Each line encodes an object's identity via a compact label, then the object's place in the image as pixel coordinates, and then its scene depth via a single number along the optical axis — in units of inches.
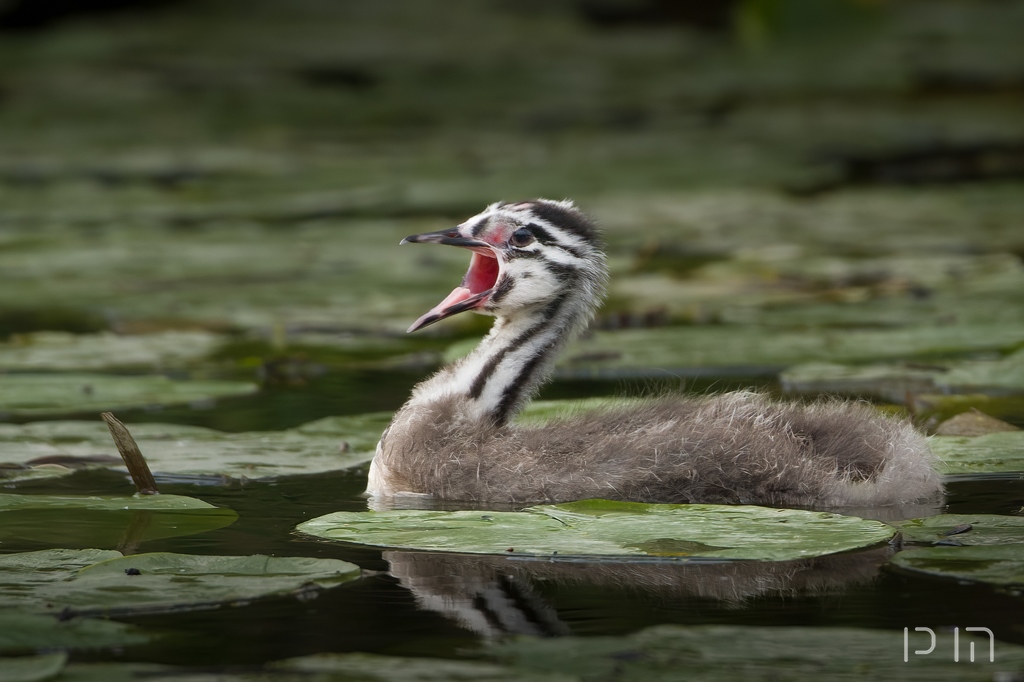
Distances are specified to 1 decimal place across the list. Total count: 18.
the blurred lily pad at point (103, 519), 365.7
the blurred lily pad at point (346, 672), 262.2
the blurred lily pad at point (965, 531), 346.0
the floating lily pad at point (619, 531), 339.3
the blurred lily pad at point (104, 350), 590.6
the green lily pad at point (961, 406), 494.9
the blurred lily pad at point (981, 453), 422.6
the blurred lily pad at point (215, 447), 439.5
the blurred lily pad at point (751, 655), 263.7
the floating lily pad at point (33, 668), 259.8
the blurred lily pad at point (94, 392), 514.9
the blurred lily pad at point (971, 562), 318.3
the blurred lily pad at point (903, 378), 519.5
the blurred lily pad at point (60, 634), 279.7
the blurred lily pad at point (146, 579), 303.6
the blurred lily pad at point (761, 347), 569.3
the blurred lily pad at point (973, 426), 463.8
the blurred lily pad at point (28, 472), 428.8
